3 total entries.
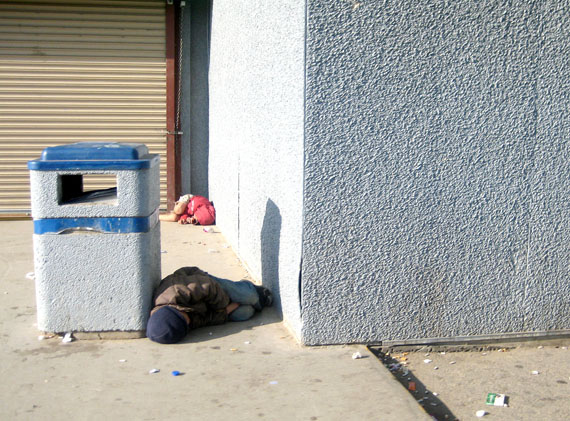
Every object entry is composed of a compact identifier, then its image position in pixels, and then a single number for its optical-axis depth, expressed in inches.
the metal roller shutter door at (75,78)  371.2
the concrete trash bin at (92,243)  174.7
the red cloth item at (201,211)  362.9
